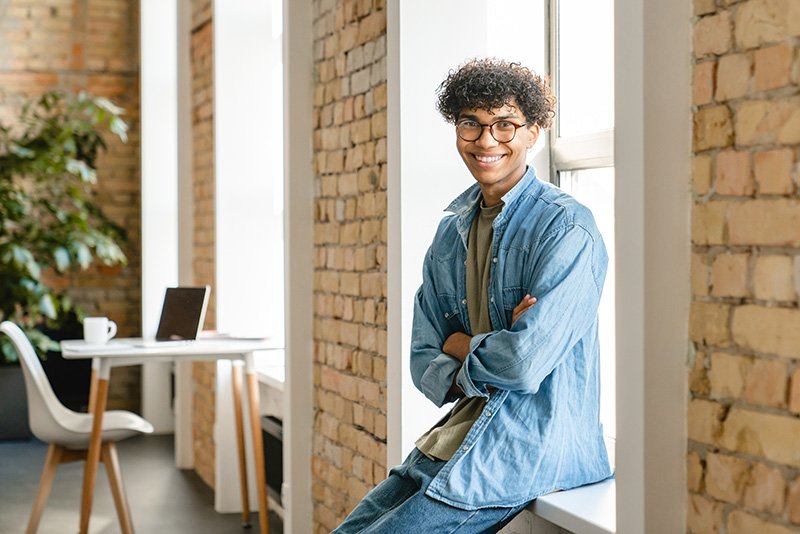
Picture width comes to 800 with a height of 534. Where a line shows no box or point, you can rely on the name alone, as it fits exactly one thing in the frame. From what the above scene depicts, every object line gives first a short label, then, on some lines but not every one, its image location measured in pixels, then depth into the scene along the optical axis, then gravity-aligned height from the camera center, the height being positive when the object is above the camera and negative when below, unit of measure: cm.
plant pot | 747 -94
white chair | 462 -69
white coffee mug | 482 -29
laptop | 477 -23
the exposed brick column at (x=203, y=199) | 594 +35
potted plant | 732 +30
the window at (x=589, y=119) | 295 +39
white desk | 449 -39
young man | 222 -16
